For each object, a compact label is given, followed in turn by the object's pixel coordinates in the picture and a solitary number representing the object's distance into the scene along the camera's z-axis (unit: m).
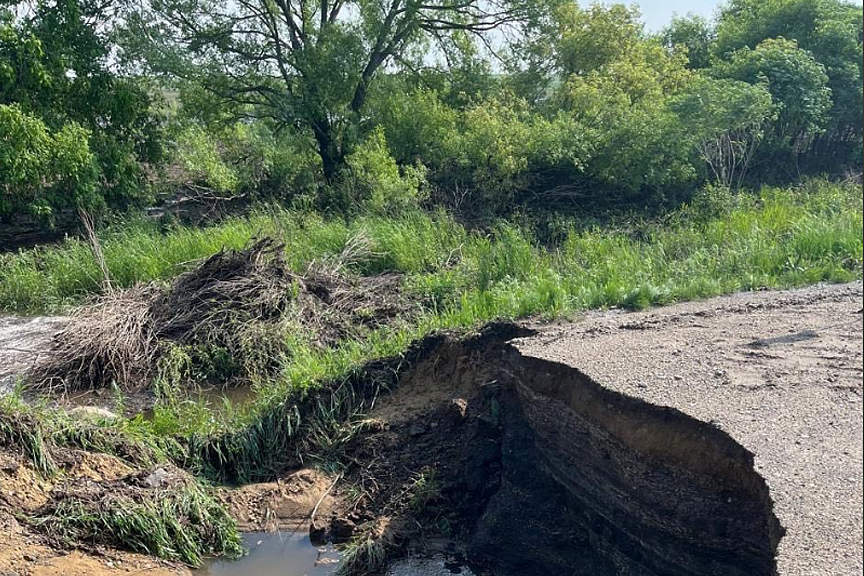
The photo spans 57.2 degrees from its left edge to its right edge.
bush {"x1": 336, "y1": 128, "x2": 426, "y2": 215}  13.59
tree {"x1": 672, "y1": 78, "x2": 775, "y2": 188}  12.35
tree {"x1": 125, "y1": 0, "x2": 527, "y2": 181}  15.11
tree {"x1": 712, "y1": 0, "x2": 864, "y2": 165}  13.17
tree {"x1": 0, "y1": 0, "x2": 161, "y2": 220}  13.78
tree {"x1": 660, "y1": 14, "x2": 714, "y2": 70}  17.55
